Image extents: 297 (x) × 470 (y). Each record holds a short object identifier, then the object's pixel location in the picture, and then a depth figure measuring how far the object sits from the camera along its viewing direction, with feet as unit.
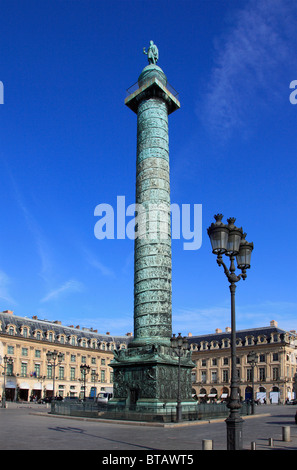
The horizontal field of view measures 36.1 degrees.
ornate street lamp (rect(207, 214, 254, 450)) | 30.48
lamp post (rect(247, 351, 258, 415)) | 98.03
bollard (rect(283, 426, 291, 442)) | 42.78
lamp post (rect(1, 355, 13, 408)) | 168.02
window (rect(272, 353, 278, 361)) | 206.72
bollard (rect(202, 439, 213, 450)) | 30.58
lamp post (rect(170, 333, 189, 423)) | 66.65
